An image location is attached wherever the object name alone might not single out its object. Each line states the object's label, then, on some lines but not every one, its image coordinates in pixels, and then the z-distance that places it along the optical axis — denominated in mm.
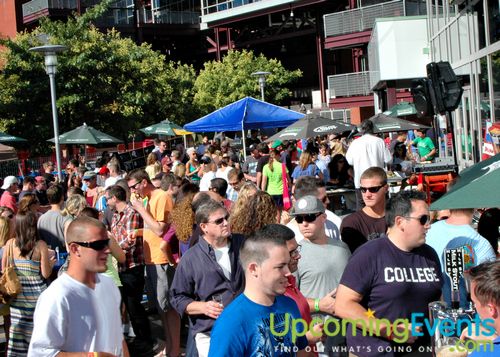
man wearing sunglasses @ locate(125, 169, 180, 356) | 8469
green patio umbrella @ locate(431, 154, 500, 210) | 4531
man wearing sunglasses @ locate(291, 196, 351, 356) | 5840
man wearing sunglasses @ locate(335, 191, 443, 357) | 4891
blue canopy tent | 17000
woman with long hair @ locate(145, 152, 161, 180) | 14812
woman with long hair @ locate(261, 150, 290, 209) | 15766
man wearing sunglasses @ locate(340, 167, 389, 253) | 6762
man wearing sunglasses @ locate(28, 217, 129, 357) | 4375
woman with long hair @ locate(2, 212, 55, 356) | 7652
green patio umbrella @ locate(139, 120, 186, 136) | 30969
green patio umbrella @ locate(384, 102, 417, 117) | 28297
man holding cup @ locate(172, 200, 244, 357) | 5771
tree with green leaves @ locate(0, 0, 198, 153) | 33688
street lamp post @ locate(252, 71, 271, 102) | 27062
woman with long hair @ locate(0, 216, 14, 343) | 8719
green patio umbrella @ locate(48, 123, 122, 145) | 22303
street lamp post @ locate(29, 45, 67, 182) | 16828
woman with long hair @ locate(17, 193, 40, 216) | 9320
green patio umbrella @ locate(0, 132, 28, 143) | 22098
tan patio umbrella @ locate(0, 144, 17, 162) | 17812
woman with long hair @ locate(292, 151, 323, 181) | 15352
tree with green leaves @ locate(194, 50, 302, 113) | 48875
